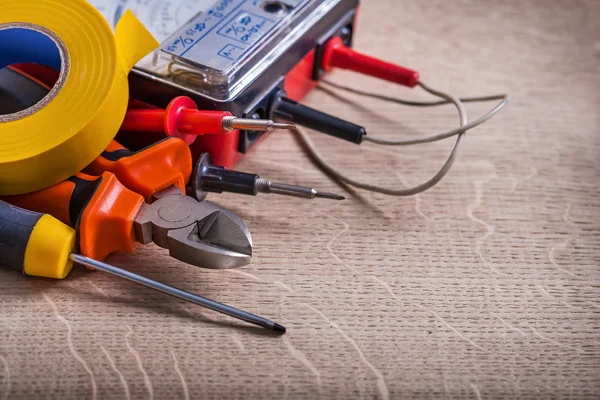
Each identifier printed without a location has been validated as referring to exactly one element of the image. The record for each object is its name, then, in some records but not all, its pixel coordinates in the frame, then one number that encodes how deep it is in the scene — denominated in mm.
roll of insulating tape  692
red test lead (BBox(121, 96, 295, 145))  711
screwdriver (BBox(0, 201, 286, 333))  681
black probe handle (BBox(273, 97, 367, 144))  750
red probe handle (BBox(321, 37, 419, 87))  783
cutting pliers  684
